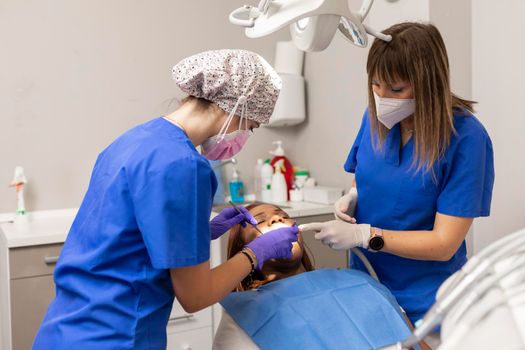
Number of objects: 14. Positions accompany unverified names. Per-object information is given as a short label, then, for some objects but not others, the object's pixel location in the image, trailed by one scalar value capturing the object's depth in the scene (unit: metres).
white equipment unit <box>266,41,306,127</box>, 2.82
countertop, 2.01
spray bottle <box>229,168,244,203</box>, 2.84
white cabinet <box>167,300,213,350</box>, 2.34
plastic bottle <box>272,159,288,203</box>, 2.79
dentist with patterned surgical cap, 1.01
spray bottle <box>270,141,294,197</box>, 2.90
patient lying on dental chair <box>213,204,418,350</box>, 1.17
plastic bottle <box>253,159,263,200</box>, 2.90
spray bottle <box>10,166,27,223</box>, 2.30
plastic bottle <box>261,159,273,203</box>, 2.83
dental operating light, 1.08
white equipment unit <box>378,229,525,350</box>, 0.52
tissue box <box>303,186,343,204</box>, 2.60
